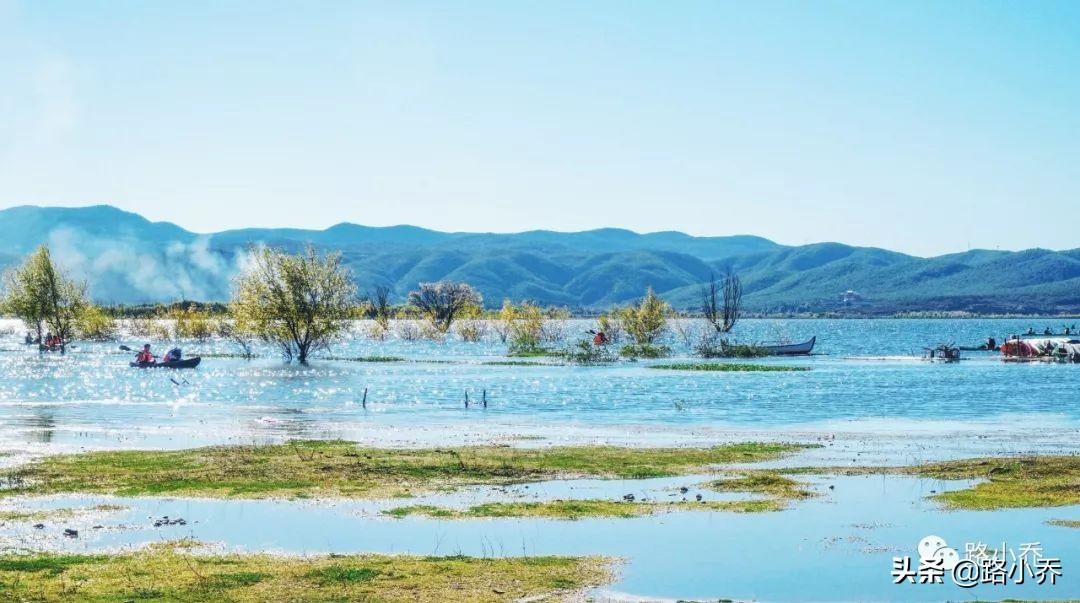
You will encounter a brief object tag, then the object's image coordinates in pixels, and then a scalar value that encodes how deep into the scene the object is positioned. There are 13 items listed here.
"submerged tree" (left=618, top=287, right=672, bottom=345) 138.75
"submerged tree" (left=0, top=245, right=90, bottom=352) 126.19
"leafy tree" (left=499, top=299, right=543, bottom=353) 132.88
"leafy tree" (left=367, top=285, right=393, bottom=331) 176.25
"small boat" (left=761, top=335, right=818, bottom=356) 126.29
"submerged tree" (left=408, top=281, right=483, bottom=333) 185.25
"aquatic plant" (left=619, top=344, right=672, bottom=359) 118.59
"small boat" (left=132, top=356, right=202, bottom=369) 98.12
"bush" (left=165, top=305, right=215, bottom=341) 163.38
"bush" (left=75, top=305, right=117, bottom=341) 138.50
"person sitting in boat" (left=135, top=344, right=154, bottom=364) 98.69
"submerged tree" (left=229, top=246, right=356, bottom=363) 102.06
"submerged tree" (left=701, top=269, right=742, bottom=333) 152.25
